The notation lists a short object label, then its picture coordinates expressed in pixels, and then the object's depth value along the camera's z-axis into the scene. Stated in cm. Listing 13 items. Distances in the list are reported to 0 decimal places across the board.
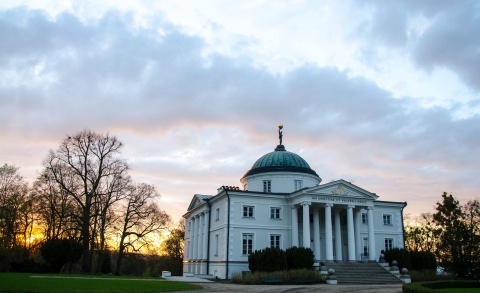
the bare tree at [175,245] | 6938
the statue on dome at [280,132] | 4869
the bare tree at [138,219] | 4299
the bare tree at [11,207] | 3734
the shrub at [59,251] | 3453
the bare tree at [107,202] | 3950
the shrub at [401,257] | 3581
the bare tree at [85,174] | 3803
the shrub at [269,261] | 3108
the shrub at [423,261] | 3694
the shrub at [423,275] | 3280
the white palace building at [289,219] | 3684
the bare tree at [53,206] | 3900
